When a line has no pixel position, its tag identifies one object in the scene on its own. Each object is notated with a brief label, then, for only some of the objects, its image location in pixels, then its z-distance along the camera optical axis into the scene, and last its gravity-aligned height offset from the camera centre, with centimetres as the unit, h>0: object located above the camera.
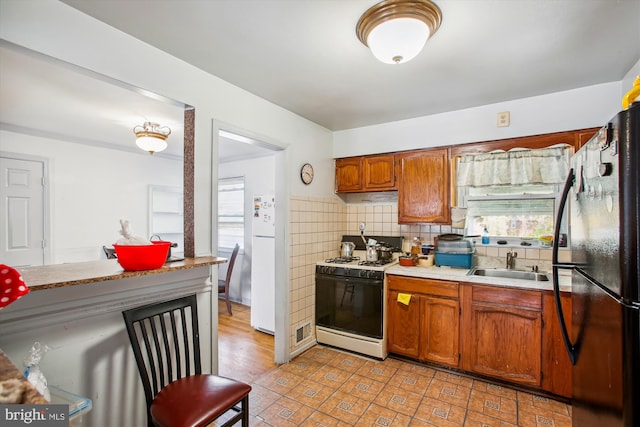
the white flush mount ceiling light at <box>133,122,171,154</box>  307 +83
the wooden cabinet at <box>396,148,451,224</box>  296 +29
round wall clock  307 +45
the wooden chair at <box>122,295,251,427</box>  131 -86
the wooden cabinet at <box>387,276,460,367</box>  259 -97
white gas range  285 -92
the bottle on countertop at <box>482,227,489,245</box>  298 -22
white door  327 +5
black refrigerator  81 -21
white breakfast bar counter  125 -51
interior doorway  285 -8
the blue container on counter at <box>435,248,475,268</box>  282 -43
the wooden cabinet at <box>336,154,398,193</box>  328 +48
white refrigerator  354 -61
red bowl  148 -21
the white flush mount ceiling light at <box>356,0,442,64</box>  142 +96
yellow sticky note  277 -79
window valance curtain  255 +43
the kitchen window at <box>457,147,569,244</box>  260 +23
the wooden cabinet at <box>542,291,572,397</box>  217 -104
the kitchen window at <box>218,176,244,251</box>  485 +6
